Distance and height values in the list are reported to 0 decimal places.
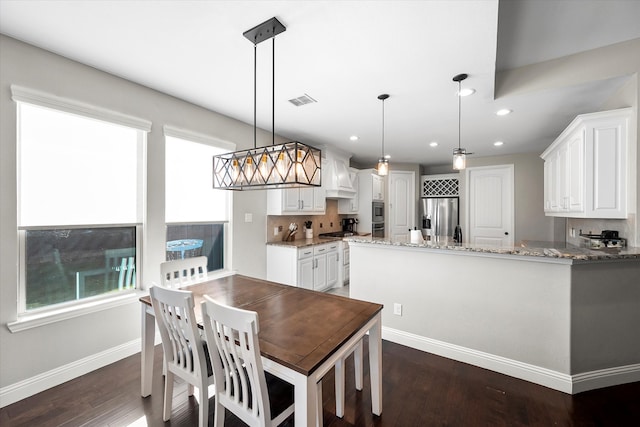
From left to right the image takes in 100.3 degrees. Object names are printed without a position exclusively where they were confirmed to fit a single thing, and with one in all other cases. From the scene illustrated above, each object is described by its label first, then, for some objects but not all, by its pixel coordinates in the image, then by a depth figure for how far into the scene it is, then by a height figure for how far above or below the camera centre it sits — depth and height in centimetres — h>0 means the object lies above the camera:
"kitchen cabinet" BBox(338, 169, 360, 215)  565 +20
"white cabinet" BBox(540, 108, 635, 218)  228 +45
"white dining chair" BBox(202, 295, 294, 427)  113 -73
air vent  282 +122
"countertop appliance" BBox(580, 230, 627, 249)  238 -25
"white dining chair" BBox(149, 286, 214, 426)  138 -76
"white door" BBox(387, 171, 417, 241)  626 +26
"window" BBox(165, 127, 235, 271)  292 +13
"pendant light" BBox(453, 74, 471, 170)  250 +52
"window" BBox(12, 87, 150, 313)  203 +10
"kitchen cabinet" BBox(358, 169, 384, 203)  571 +59
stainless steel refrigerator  601 -5
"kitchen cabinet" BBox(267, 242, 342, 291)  385 -80
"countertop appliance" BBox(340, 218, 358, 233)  590 -26
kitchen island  203 -82
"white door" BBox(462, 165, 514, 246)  545 +20
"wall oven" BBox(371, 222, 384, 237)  581 -36
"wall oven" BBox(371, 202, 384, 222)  575 +1
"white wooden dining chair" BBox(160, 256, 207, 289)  227 -53
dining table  114 -63
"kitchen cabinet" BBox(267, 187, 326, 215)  395 +17
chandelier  159 +31
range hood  482 +72
